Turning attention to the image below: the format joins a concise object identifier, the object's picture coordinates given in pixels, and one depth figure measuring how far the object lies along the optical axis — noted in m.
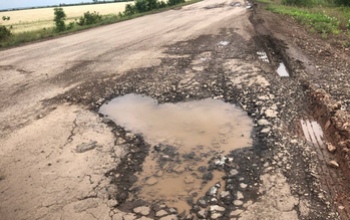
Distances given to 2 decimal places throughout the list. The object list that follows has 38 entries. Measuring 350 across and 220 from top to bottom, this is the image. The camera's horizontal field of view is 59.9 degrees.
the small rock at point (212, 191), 3.38
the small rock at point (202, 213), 3.08
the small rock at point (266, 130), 4.47
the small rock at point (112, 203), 3.34
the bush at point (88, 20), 19.78
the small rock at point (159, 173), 3.78
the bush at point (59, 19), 17.64
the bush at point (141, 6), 25.13
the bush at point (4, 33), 14.84
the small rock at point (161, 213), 3.15
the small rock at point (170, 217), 3.09
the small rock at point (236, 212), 3.07
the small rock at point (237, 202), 3.20
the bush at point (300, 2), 20.68
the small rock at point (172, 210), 3.18
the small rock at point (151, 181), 3.65
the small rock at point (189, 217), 3.07
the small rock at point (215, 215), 3.06
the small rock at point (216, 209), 3.14
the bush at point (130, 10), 24.49
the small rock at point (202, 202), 3.22
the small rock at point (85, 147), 4.43
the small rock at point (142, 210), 3.20
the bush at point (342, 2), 19.12
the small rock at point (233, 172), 3.66
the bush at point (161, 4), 27.41
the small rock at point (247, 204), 3.16
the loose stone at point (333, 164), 3.65
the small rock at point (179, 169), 3.82
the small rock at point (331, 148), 3.94
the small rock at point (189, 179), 3.62
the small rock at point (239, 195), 3.29
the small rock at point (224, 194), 3.33
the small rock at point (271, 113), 4.85
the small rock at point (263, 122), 4.68
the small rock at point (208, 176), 3.64
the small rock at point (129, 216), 3.14
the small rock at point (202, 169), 3.79
